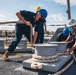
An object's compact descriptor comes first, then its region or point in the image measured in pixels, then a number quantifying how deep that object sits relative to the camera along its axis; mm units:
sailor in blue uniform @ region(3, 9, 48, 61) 2009
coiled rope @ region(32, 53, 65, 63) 1410
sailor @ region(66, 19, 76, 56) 1874
